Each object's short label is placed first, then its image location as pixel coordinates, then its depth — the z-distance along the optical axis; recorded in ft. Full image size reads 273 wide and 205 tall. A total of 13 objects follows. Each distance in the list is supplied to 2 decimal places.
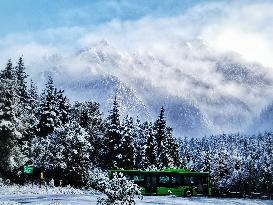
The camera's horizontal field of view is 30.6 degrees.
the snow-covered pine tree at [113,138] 263.08
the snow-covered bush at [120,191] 100.53
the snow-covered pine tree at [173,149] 303.54
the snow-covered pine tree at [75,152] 216.13
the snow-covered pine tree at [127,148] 262.47
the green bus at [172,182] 198.39
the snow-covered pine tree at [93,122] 294.25
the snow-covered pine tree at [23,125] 207.10
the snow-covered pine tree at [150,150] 290.35
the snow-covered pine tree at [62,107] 304.09
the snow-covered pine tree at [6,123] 199.72
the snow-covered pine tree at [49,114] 282.64
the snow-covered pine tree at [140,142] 299.21
